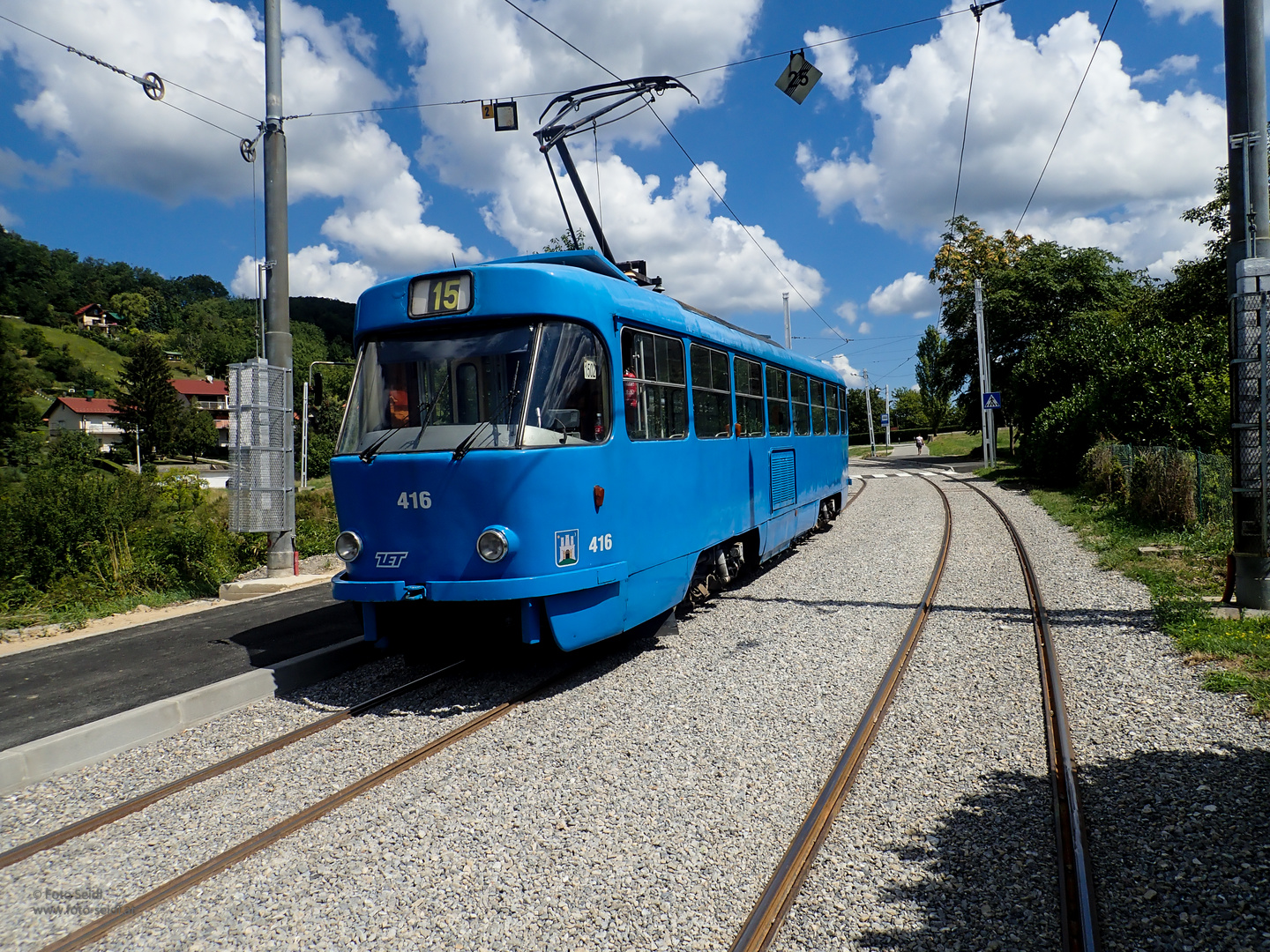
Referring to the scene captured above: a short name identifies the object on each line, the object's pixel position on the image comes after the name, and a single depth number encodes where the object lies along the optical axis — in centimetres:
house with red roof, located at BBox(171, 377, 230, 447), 9586
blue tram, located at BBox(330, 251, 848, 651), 541
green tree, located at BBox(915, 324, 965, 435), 7819
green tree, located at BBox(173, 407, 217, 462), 7431
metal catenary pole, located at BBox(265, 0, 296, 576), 1062
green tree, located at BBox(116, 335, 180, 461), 7319
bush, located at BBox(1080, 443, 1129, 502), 1587
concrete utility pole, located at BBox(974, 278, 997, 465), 3053
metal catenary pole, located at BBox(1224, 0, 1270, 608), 699
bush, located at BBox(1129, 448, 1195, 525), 1142
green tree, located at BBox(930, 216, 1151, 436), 3584
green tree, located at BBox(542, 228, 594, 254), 1984
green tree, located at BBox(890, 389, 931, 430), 8944
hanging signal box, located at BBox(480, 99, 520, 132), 1121
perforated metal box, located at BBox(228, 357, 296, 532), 1002
